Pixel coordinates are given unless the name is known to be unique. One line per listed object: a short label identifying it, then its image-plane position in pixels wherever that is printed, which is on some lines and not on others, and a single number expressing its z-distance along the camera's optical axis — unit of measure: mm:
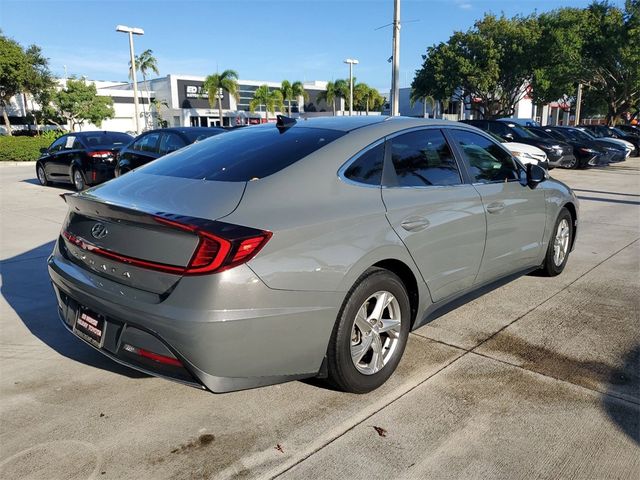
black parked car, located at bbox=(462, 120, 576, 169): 17219
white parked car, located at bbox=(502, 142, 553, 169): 14620
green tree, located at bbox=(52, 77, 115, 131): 47919
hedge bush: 26781
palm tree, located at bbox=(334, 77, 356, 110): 64500
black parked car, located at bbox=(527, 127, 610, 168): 18547
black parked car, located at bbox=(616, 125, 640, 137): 32188
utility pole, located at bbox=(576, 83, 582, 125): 35944
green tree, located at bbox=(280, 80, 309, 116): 62094
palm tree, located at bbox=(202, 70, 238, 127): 54094
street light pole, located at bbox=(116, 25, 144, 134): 27438
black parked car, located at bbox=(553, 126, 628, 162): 19406
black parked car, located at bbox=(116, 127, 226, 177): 10023
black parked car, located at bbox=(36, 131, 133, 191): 11977
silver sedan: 2469
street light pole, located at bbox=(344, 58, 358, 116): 35566
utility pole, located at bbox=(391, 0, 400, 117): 17062
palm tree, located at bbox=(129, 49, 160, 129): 61062
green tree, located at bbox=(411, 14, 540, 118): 34312
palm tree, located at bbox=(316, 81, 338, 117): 64438
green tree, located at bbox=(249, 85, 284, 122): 59062
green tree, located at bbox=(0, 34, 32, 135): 37531
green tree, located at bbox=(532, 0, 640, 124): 29922
